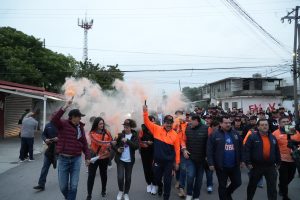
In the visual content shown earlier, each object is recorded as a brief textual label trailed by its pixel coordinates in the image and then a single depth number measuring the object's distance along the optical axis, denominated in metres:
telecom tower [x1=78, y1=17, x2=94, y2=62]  43.64
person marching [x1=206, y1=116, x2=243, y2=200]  5.85
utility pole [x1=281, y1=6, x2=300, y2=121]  20.33
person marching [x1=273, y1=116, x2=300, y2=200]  6.57
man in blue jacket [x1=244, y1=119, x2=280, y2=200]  5.82
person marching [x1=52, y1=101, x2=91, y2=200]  5.48
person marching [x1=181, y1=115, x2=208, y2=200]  6.42
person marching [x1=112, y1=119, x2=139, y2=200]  6.49
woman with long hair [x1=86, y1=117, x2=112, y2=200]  6.46
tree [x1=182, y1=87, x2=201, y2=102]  71.21
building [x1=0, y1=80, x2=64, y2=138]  16.33
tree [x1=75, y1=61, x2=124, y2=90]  25.40
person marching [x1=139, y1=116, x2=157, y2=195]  7.37
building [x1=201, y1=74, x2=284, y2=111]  39.50
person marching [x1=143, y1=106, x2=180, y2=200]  6.20
